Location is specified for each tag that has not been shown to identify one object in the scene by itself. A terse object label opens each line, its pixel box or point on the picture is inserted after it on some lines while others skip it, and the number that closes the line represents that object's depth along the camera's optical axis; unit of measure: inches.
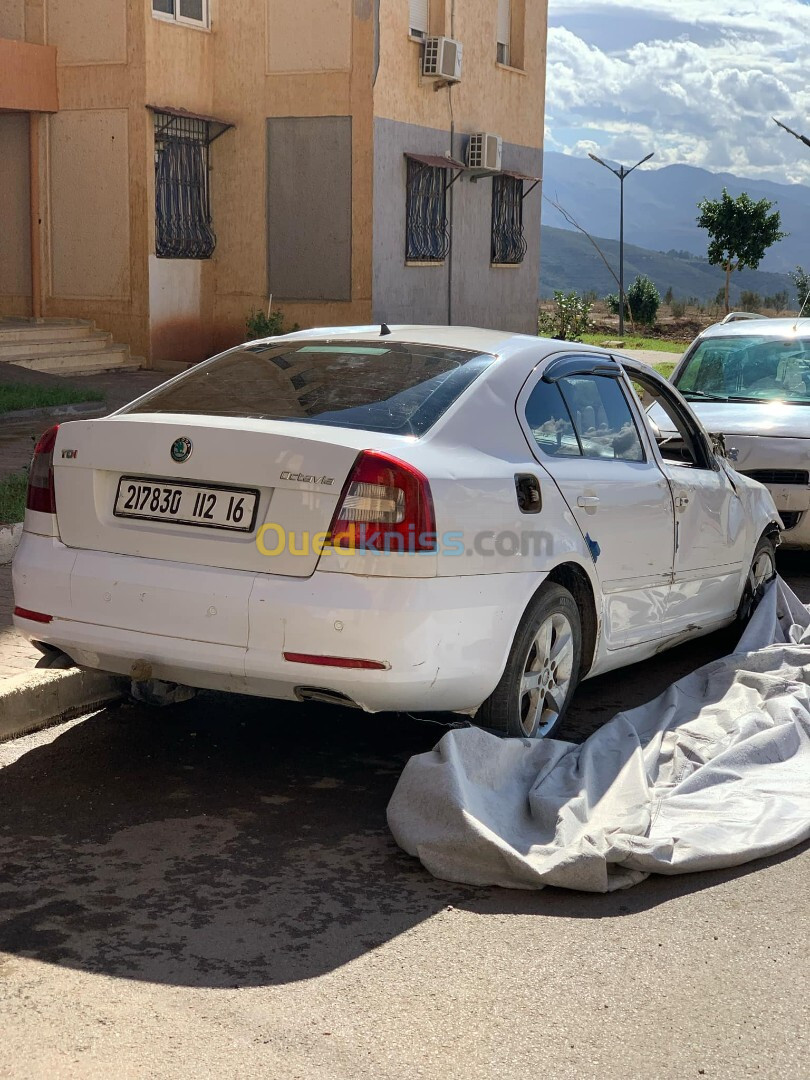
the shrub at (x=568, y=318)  1349.7
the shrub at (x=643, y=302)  1633.9
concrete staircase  737.6
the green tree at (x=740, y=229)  1612.9
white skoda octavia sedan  183.6
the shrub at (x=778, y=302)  2213.3
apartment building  780.6
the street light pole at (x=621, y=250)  1537.2
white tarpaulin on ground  168.7
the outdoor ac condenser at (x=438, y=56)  881.5
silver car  374.5
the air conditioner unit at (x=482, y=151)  943.7
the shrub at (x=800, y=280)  2565.0
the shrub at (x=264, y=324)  827.4
